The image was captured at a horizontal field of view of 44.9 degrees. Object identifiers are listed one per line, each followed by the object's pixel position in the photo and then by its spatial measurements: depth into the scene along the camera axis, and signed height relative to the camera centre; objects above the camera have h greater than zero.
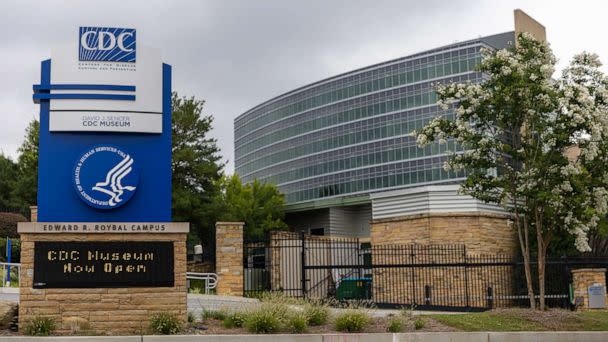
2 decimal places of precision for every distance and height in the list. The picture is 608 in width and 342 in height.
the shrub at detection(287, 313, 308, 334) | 14.44 -1.15
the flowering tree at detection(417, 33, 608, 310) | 17.61 +3.08
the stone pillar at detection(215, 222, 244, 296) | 23.52 +0.24
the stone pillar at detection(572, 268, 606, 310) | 21.95 -0.62
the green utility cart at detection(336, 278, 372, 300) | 28.73 -0.98
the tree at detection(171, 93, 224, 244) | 40.94 +5.47
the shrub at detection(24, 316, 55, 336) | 13.61 -1.04
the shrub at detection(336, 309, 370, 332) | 14.66 -1.15
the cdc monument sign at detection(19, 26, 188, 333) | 14.25 +1.50
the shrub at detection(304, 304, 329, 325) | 14.95 -1.01
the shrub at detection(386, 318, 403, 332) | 14.87 -1.27
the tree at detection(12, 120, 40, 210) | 42.31 +5.80
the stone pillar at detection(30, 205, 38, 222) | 23.53 +1.86
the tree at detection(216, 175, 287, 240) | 69.62 +6.19
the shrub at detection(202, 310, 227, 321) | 15.64 -1.01
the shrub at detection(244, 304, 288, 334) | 14.29 -1.07
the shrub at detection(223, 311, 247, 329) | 14.79 -1.09
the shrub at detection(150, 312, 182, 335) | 14.02 -1.07
